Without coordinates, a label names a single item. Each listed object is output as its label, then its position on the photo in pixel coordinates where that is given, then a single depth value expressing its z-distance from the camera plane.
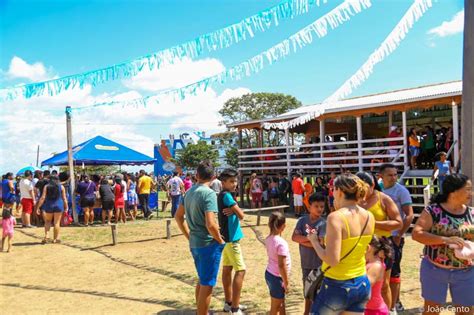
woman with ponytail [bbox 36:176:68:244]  9.93
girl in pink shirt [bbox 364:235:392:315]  3.42
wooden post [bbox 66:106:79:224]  13.24
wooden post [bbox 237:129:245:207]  19.50
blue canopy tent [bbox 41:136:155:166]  16.33
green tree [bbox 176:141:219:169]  51.91
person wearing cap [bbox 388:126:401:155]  13.78
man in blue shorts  4.40
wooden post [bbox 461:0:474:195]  4.50
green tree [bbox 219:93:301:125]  41.97
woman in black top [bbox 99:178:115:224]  13.02
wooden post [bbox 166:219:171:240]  10.49
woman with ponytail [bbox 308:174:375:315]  2.86
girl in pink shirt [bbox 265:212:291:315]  4.06
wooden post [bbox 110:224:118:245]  9.84
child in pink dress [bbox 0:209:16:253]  9.05
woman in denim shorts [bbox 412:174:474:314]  3.43
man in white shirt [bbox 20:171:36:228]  12.62
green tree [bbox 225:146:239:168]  51.81
